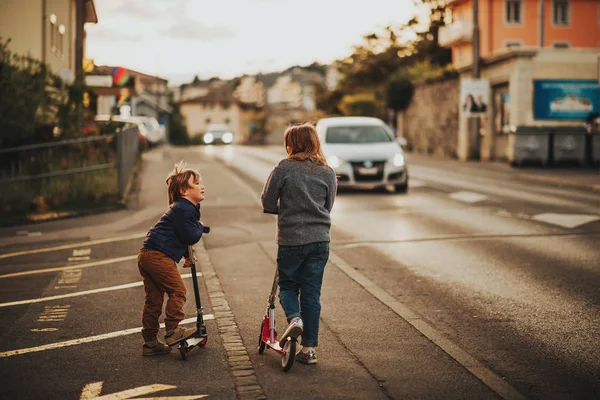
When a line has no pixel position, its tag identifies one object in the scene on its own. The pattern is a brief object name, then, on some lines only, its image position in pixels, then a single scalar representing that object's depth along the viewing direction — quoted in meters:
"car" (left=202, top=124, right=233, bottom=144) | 60.97
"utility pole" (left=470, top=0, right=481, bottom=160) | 35.25
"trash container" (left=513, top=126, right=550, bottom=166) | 30.77
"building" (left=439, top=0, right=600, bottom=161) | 34.47
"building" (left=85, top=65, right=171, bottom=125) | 23.78
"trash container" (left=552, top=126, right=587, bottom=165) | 30.53
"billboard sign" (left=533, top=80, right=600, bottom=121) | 34.41
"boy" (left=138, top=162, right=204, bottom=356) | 6.09
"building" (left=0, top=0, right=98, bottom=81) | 26.70
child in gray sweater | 5.91
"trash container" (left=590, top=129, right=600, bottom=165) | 30.52
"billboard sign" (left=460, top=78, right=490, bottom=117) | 35.78
